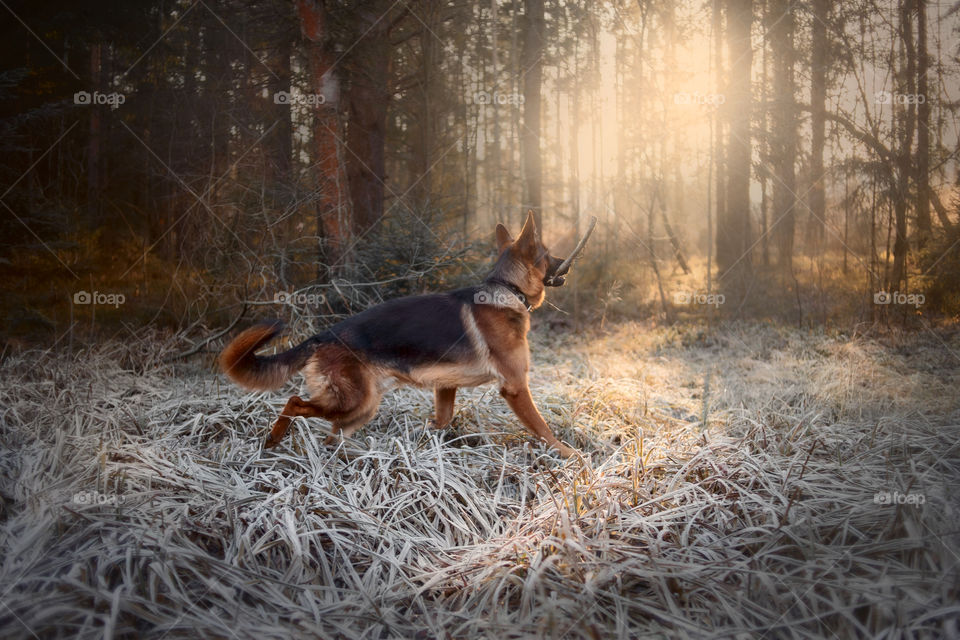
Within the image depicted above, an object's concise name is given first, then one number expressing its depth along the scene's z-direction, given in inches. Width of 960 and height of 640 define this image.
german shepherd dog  145.3
